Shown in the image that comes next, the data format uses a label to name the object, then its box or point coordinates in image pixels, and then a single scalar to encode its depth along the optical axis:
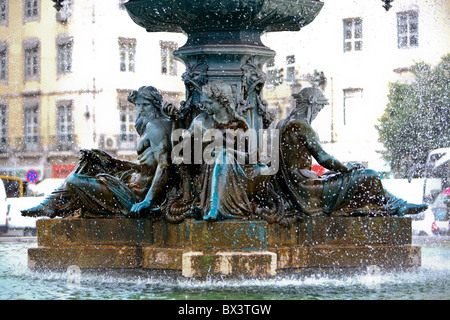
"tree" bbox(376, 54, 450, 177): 34.16
